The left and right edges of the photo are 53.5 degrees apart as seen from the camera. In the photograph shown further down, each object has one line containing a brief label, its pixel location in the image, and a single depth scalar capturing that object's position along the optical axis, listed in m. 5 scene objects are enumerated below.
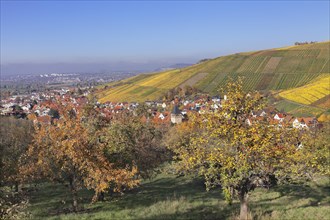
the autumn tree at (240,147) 16.41
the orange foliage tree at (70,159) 19.59
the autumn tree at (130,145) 25.42
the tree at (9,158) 25.44
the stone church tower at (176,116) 122.94
